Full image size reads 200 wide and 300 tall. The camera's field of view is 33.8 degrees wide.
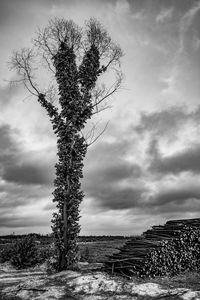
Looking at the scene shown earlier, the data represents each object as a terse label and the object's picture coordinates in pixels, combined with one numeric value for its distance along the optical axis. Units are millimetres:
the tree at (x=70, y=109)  15719
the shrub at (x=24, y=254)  17266
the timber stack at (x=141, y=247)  11062
